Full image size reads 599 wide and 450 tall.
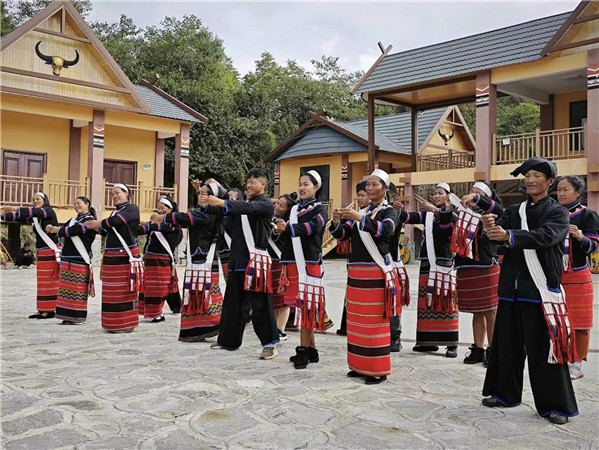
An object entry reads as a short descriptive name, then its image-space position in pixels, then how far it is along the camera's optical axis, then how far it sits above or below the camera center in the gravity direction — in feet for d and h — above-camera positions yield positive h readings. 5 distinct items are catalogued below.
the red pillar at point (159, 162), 69.11 +9.29
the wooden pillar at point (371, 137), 65.87 +12.02
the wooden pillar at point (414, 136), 68.51 +13.02
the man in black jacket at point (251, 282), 18.81 -1.28
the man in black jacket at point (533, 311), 12.73 -1.45
